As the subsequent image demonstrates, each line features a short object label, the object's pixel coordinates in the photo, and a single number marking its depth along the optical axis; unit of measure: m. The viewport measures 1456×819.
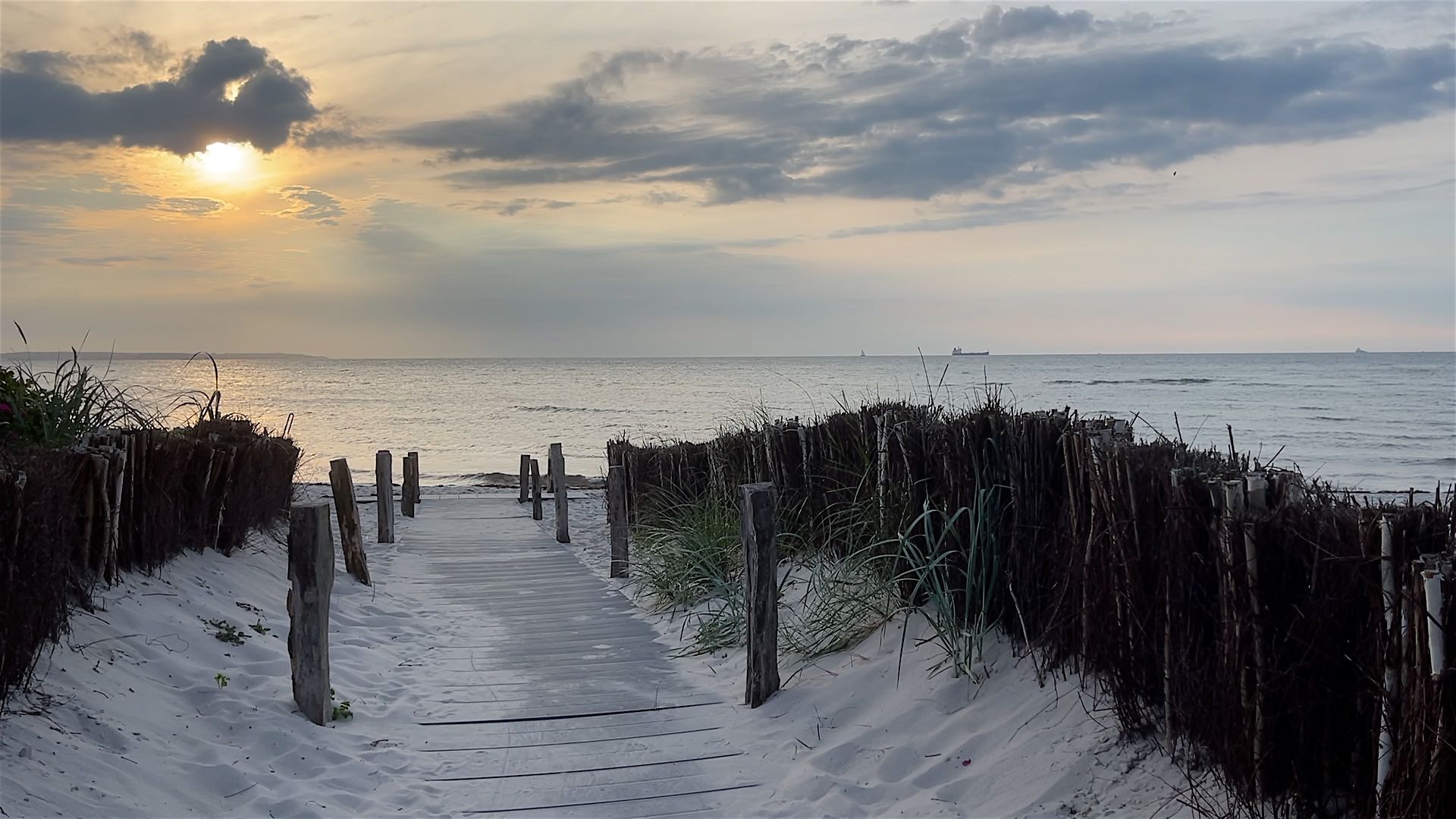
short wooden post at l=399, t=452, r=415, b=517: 15.52
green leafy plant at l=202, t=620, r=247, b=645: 5.91
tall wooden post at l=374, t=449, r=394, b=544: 12.55
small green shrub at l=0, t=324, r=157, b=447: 6.12
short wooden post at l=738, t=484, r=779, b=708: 5.55
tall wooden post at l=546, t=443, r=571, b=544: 12.71
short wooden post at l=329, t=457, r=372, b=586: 9.01
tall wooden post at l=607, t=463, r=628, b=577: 10.10
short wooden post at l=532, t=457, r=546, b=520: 15.48
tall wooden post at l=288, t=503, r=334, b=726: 5.15
